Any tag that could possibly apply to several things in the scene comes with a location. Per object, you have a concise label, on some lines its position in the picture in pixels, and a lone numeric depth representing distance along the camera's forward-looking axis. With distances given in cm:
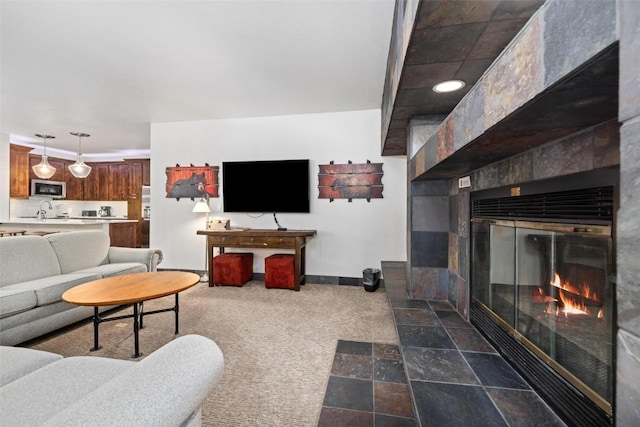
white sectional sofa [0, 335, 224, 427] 59
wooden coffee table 187
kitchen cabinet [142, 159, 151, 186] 640
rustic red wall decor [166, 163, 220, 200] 435
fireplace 90
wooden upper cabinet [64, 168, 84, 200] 676
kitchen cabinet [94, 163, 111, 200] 673
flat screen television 399
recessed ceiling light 163
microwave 582
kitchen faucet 517
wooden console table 363
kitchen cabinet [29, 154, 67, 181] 615
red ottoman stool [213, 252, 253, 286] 378
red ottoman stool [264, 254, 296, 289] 363
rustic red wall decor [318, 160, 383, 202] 384
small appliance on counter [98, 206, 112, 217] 699
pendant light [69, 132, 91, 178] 466
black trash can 354
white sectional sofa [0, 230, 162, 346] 205
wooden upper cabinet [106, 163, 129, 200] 662
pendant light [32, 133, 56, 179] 474
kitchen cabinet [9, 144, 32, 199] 532
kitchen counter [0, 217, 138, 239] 418
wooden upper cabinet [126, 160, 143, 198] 652
